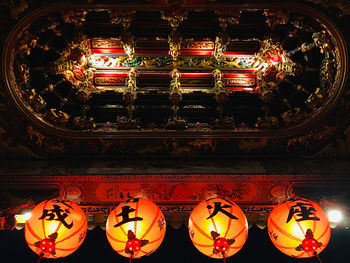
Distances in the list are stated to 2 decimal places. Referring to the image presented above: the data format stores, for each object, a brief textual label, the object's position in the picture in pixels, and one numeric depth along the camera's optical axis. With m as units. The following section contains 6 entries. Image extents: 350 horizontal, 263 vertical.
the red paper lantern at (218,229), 3.34
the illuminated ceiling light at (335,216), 4.44
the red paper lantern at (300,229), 3.36
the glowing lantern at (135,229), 3.32
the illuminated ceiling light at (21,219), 4.98
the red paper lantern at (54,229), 3.40
